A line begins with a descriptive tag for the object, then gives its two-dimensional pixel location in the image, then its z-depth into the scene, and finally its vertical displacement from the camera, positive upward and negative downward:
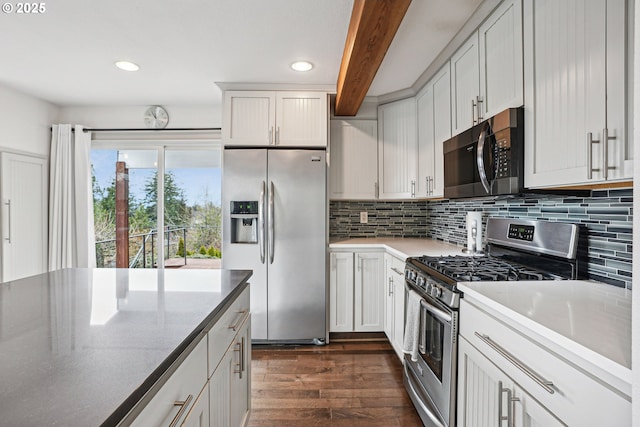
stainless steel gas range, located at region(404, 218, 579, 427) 1.51 -0.33
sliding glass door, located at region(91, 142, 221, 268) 3.77 +0.14
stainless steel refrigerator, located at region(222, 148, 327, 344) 2.96 -0.24
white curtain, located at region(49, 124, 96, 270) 3.57 +0.12
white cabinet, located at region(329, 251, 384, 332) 3.04 -0.74
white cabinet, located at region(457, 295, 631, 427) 0.78 -0.49
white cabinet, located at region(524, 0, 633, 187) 1.06 +0.45
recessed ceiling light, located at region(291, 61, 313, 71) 2.61 +1.18
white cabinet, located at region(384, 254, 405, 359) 2.46 -0.71
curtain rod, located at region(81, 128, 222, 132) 3.70 +0.92
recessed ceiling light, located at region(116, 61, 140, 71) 2.63 +1.18
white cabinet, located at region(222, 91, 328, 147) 3.03 +0.87
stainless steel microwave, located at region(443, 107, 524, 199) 1.54 +0.30
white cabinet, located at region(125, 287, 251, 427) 0.77 -0.53
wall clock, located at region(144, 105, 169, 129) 3.66 +1.06
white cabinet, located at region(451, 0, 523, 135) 1.58 +0.80
